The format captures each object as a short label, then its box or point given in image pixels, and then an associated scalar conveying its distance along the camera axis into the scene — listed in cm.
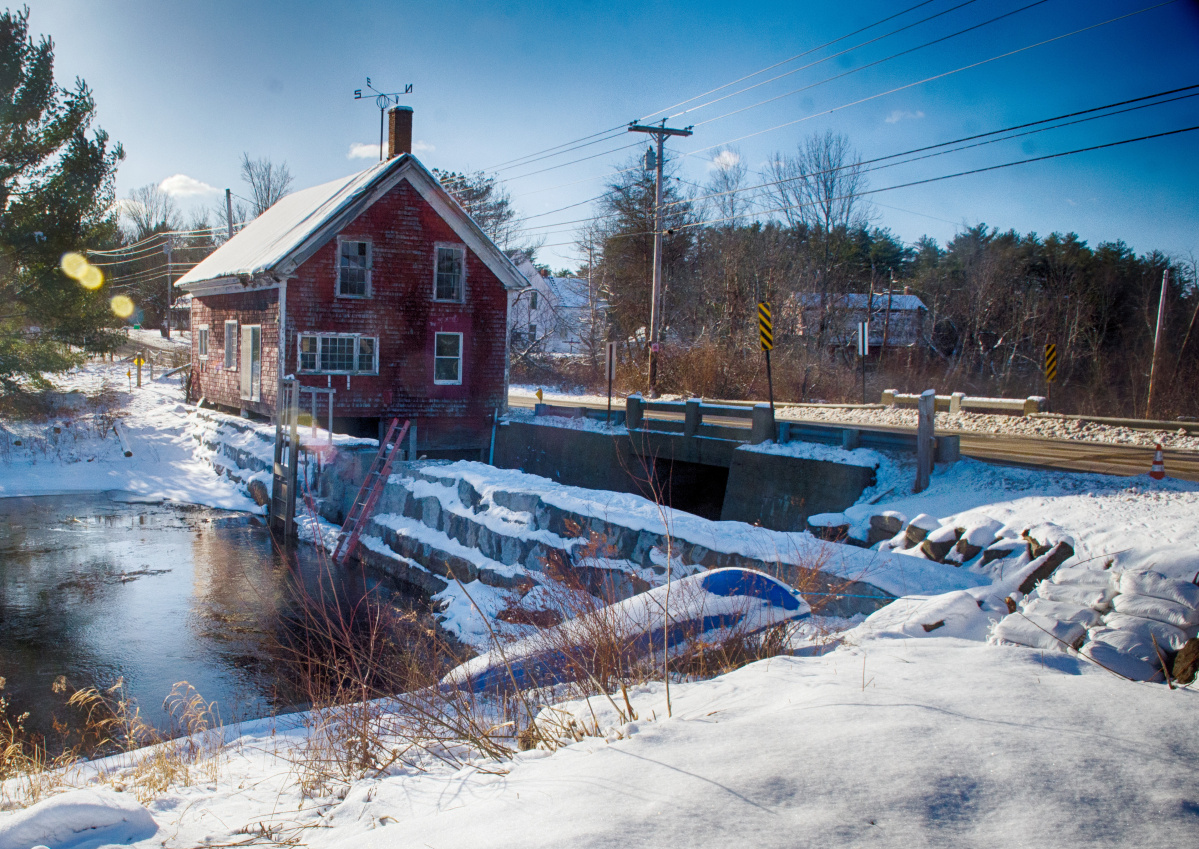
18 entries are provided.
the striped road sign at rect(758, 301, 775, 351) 1595
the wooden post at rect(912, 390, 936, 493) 1082
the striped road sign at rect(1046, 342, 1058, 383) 2141
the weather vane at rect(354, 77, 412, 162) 2287
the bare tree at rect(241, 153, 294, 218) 5831
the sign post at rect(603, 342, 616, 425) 1749
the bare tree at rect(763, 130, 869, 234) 4156
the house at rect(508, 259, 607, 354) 4600
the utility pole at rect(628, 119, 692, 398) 2678
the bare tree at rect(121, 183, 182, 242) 7131
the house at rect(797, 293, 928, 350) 3925
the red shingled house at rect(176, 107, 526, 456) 1894
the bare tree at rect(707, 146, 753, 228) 4154
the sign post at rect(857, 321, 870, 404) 2100
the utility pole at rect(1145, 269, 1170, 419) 2575
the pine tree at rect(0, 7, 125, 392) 1998
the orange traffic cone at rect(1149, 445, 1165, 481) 978
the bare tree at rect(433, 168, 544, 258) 4997
